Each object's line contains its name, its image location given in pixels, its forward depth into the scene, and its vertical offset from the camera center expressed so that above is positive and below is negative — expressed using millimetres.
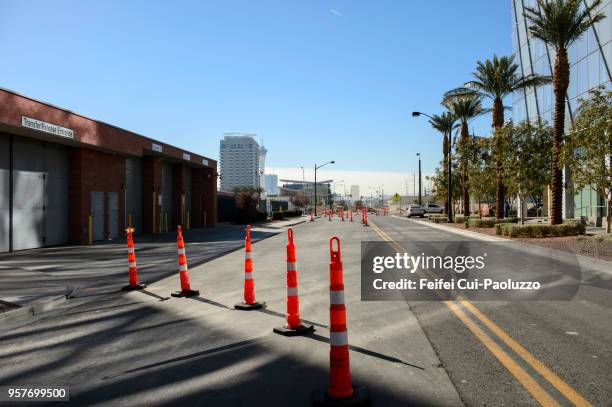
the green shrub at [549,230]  22156 -946
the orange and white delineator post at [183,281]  9336 -1271
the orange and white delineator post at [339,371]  4137 -1307
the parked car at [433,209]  72188 -59
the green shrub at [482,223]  31641 -893
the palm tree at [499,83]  31469 +7541
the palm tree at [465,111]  40688 +7625
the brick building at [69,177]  18109 +1467
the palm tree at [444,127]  49594 +7817
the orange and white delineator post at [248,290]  8070 -1250
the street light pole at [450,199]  41062 +744
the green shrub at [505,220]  31031 -720
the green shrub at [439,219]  43500 -879
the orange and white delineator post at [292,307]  6441 -1208
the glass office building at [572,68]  33812 +10192
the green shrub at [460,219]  39341 -805
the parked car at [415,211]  64812 -287
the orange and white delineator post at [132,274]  10119 -1241
